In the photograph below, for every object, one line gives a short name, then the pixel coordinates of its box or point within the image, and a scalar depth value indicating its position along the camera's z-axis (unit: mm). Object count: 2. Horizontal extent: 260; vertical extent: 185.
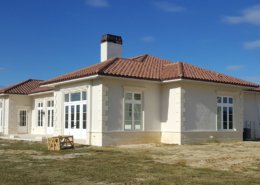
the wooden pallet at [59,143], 13472
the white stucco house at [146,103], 14996
